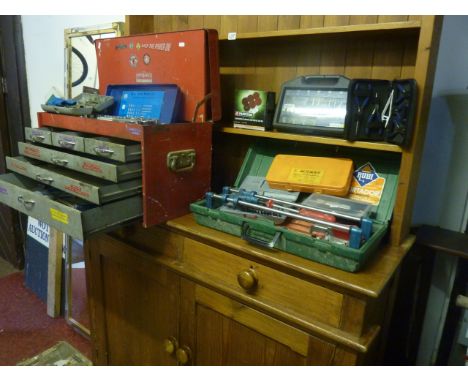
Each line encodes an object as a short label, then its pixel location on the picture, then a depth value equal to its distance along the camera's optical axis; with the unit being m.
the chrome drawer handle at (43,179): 0.99
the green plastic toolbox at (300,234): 0.82
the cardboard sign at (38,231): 2.12
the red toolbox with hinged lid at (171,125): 0.98
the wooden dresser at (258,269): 0.84
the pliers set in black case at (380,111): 0.89
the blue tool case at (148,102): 1.18
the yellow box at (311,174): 1.04
